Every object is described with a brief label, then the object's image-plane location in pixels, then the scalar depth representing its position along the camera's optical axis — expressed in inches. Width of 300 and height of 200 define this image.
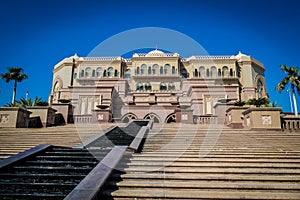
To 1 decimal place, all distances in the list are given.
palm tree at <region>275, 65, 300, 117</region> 1355.9
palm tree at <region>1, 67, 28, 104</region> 1440.7
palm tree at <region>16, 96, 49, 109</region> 968.4
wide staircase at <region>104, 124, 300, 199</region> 189.2
